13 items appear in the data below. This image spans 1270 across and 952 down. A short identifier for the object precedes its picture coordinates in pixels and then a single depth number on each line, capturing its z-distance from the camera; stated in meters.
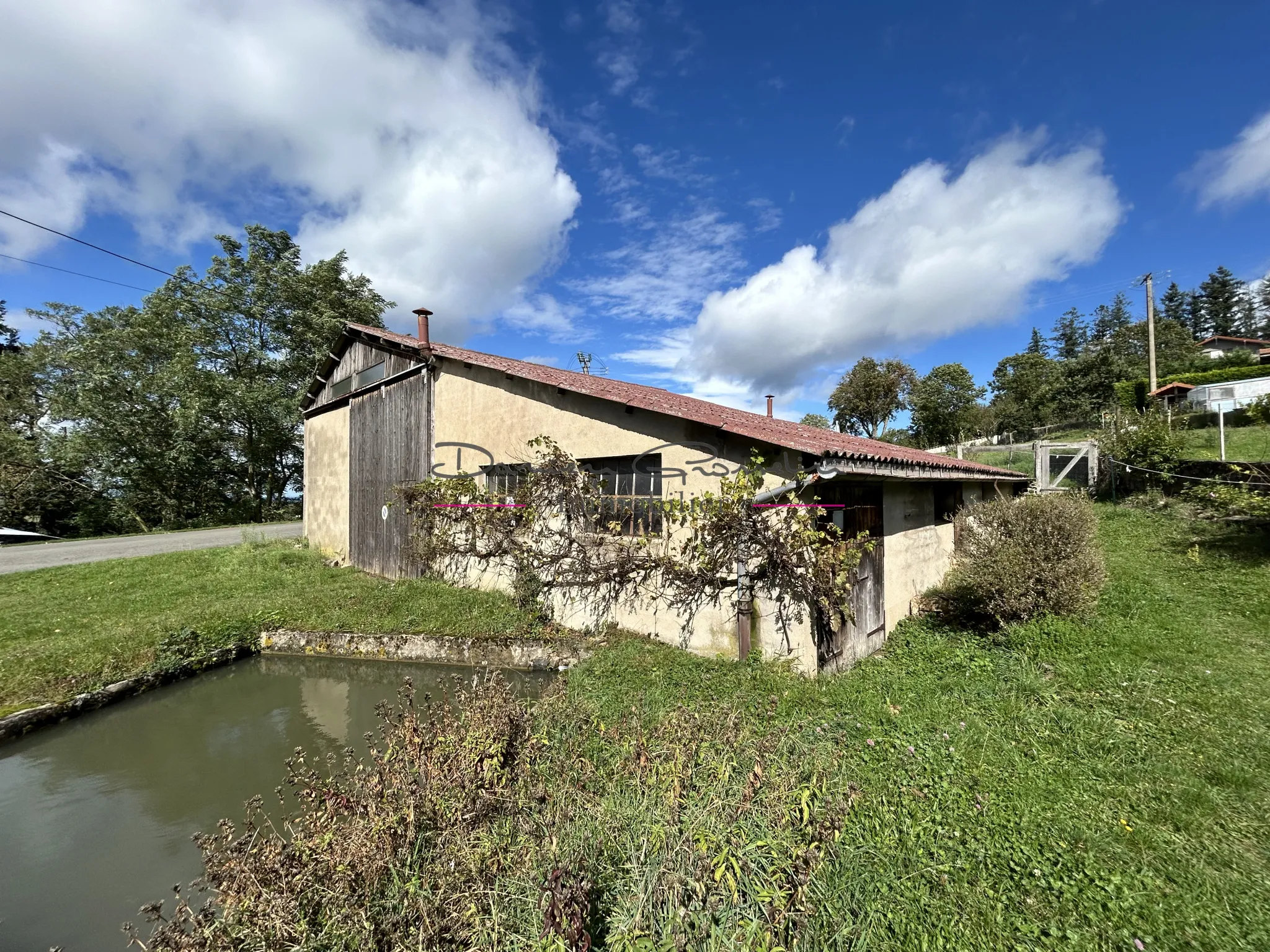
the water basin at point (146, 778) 3.65
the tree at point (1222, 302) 52.91
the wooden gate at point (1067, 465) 13.97
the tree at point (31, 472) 21.23
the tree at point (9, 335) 28.48
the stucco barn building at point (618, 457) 6.24
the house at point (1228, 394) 18.59
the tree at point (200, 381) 21.14
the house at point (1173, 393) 24.12
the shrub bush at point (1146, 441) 12.32
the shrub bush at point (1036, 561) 6.49
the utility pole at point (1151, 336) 22.05
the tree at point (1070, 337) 52.53
